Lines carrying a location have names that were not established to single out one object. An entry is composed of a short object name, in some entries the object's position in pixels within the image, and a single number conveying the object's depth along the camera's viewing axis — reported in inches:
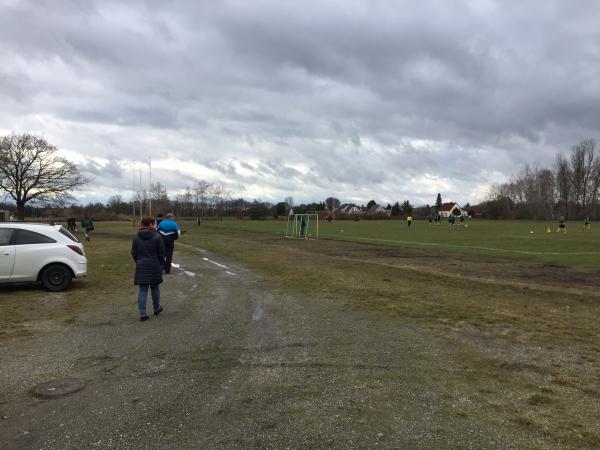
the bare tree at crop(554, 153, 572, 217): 4429.1
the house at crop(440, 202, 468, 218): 6504.9
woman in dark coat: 306.3
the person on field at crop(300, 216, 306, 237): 1492.4
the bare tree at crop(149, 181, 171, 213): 4591.5
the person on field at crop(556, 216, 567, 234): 1680.7
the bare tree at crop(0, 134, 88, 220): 1945.1
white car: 391.5
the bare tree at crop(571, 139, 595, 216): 4335.6
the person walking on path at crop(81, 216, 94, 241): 1282.0
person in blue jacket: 530.0
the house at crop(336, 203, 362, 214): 7494.6
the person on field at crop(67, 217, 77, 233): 1719.2
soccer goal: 1483.8
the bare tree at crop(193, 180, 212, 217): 5620.1
